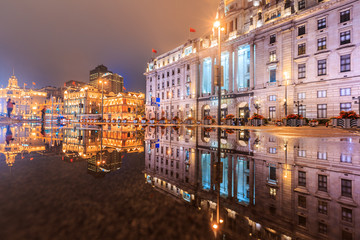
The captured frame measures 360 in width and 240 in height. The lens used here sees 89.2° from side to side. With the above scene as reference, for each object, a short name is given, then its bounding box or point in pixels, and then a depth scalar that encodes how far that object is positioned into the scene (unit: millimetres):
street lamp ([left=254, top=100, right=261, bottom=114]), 31895
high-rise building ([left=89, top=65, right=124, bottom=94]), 157550
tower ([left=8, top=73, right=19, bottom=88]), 148000
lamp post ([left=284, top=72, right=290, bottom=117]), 27516
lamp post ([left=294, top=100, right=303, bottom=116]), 27997
